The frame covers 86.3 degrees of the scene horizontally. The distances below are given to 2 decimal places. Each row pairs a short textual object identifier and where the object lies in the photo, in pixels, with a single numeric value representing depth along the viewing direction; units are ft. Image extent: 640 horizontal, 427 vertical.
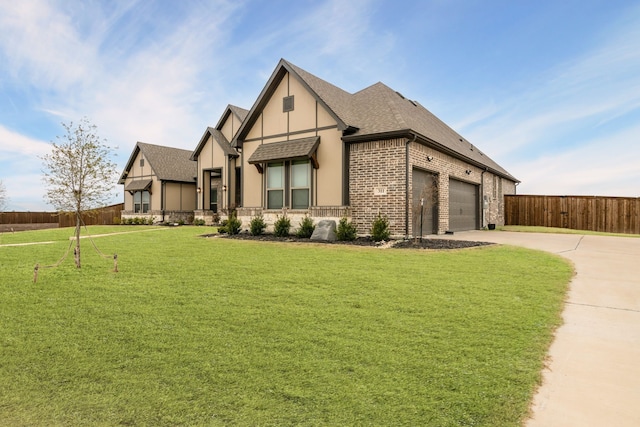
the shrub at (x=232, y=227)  52.32
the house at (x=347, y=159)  43.29
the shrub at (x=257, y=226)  50.37
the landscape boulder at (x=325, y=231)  42.53
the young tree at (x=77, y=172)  26.11
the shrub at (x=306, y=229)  45.60
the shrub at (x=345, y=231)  42.47
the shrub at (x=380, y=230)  40.78
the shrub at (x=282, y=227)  48.08
